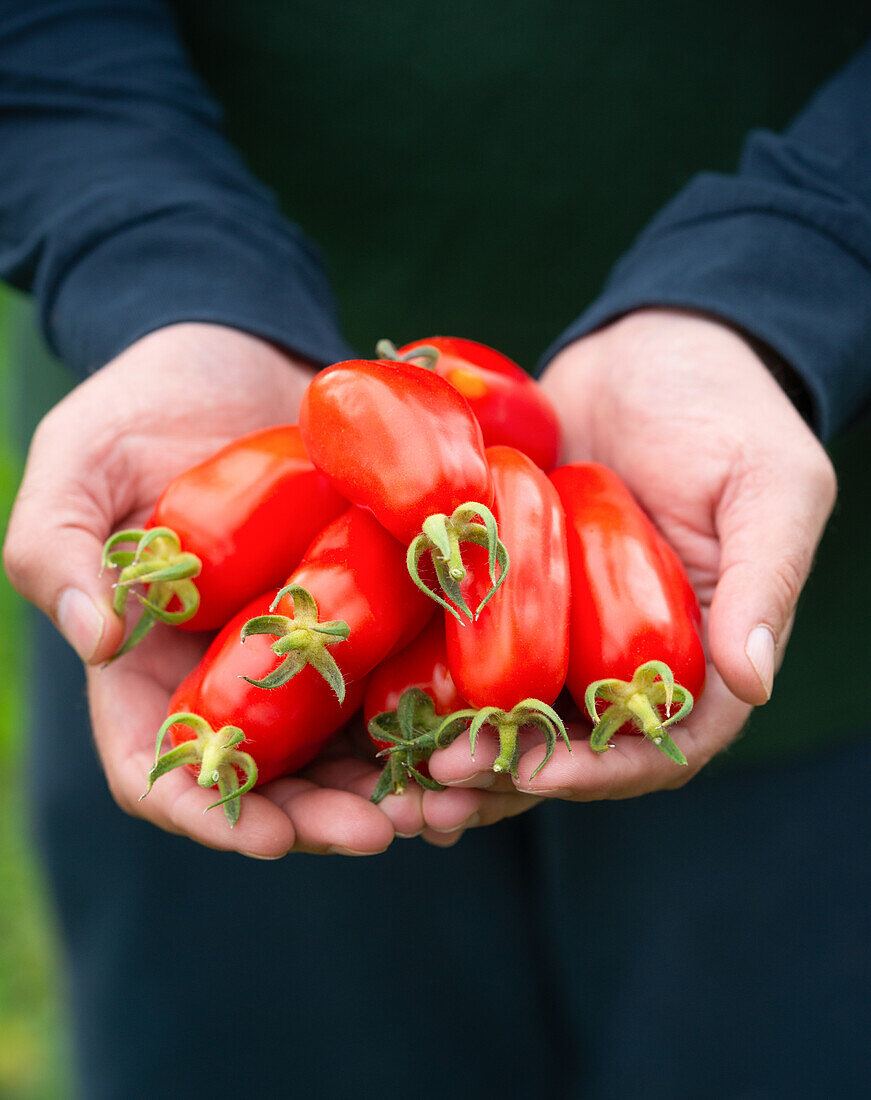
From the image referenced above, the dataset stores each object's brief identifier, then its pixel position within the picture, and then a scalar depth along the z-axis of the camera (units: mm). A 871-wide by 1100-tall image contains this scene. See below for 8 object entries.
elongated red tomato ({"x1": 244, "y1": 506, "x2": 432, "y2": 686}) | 575
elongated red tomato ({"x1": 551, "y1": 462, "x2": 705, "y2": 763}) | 585
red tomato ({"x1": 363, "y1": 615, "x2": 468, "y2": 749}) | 599
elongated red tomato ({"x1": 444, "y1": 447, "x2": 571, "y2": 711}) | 576
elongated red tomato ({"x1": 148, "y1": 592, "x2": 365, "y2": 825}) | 587
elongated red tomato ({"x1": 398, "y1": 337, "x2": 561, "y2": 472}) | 645
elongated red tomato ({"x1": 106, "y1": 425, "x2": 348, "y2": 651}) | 611
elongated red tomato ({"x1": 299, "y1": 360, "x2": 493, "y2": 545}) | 576
